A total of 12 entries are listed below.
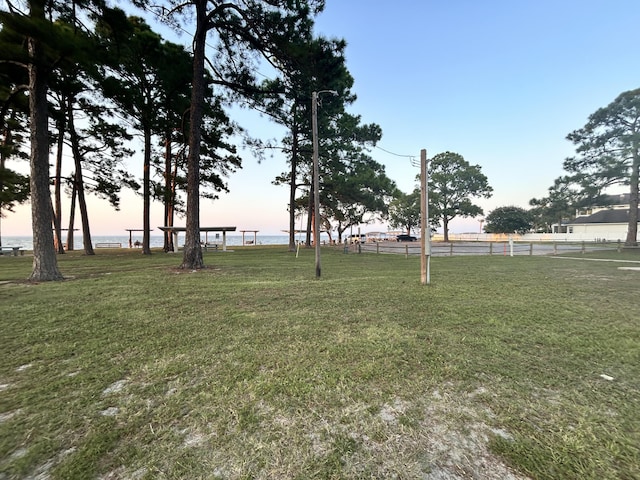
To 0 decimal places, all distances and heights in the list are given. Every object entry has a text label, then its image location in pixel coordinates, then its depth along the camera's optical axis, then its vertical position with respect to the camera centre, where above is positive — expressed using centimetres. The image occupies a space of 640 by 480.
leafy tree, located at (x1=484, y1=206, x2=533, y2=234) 4606 +200
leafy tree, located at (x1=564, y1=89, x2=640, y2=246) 1812 +550
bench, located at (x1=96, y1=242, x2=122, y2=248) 3471 -67
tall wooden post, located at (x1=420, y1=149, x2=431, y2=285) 714 +23
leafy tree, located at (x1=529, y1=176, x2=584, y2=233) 2058 +257
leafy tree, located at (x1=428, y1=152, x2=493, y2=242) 3841 +612
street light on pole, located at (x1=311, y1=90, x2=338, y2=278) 817 +134
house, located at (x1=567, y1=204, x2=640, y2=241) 3450 +78
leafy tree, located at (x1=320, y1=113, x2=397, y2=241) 2108 +551
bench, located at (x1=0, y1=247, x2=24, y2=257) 1722 -60
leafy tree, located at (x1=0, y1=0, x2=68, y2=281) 689 +273
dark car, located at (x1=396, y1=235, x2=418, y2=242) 4479 -68
